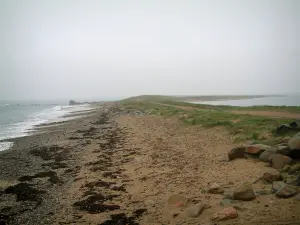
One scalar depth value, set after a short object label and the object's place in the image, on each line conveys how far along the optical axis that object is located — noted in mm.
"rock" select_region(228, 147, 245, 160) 10484
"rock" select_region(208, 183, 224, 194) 7303
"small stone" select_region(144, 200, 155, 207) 7439
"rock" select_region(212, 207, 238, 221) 5438
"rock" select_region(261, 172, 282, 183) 7261
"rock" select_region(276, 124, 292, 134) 12739
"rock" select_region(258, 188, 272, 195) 6422
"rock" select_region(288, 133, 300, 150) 8203
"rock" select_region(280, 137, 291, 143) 10702
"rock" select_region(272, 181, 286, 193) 6352
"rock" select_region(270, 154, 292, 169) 8219
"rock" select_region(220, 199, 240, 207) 6187
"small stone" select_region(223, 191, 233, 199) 6641
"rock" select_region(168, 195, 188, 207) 6896
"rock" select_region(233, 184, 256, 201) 6207
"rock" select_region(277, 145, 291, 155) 8660
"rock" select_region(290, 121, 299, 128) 12707
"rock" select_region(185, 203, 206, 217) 6062
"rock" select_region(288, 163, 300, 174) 7377
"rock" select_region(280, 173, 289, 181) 7164
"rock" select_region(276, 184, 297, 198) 5838
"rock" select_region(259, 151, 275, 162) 9237
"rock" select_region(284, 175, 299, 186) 6438
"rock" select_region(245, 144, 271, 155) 9961
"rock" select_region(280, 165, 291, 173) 7730
